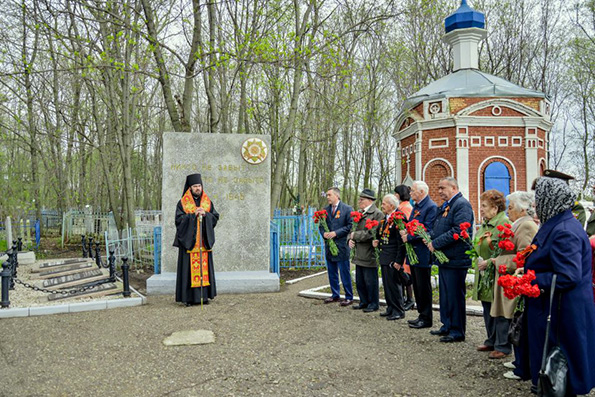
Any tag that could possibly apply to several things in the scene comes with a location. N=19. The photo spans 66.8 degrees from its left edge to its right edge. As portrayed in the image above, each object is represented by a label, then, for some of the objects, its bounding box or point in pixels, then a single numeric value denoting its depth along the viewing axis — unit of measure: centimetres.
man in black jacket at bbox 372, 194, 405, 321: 640
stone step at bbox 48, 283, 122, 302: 784
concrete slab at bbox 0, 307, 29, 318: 675
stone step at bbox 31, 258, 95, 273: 1124
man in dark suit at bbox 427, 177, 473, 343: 529
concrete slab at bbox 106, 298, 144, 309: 731
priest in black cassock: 752
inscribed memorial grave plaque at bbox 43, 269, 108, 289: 884
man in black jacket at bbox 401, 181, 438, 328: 593
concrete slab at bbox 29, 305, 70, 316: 688
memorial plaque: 889
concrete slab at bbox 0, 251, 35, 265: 1310
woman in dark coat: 324
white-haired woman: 432
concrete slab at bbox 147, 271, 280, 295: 831
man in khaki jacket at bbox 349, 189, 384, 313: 684
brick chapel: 1670
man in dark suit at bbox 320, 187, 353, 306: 744
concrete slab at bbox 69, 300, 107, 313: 708
